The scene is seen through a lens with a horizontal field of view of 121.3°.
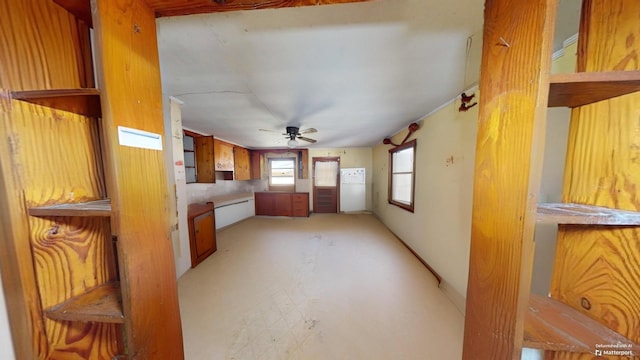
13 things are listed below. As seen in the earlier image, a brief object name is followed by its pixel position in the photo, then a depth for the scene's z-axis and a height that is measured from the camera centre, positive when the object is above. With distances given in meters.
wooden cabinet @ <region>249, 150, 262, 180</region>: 5.12 +0.20
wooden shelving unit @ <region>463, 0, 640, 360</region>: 0.46 -0.06
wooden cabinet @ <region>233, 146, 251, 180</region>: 4.36 +0.20
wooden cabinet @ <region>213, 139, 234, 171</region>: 3.63 +0.34
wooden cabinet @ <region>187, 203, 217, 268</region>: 2.48 -0.90
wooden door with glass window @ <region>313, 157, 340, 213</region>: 5.29 -0.43
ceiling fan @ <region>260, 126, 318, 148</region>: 2.72 +0.61
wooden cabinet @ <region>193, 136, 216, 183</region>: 3.35 +0.19
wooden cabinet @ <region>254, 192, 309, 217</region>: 5.02 -0.92
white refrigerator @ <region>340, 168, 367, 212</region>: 5.24 -0.67
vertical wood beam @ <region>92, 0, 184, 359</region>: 0.51 -0.02
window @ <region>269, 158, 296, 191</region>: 5.41 -0.07
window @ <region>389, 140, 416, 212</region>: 3.05 -0.08
